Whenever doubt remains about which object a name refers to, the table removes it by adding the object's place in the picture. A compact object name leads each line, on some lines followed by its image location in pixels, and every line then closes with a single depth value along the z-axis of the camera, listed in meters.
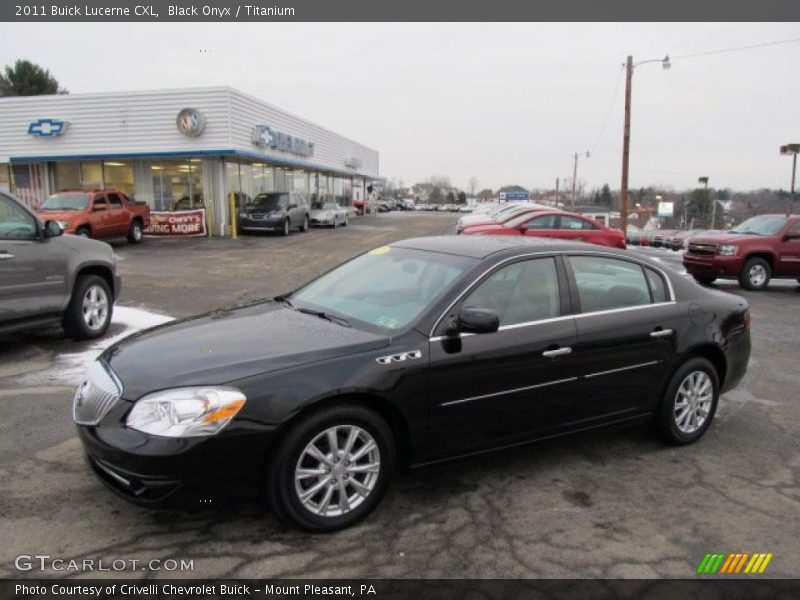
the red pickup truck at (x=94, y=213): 17.75
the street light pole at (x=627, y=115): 25.67
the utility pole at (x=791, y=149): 31.22
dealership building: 24.12
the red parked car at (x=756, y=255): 13.12
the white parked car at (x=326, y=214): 31.44
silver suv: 6.25
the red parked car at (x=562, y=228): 14.84
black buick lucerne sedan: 3.04
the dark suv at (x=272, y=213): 25.08
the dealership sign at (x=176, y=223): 24.17
